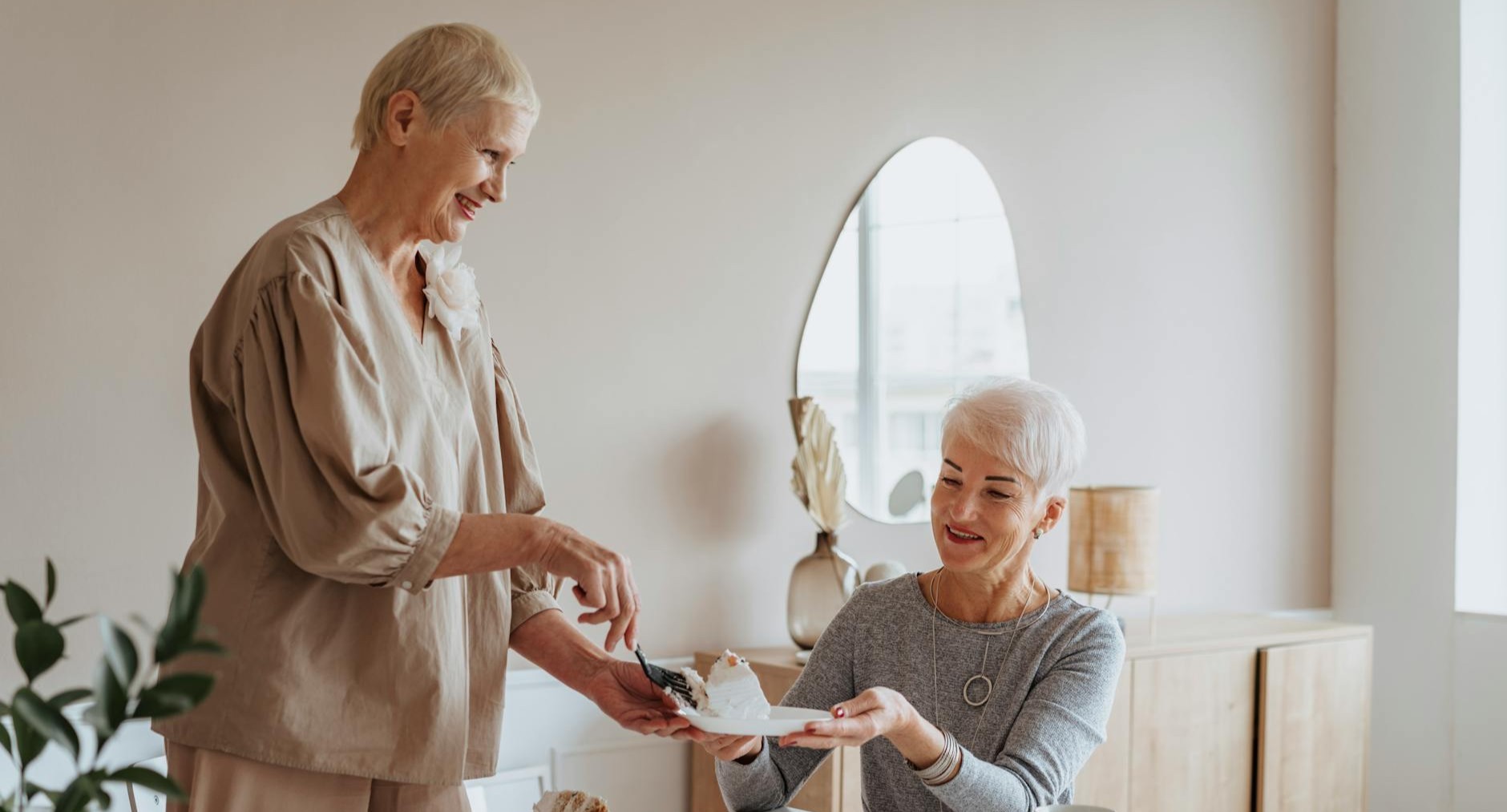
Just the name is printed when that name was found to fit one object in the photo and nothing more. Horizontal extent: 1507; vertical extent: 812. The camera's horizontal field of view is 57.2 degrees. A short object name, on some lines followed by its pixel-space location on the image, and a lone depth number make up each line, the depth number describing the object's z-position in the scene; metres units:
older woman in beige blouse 1.34
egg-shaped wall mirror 3.27
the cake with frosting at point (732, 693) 1.60
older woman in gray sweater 1.92
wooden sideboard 3.13
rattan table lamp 3.23
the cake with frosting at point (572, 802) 1.53
